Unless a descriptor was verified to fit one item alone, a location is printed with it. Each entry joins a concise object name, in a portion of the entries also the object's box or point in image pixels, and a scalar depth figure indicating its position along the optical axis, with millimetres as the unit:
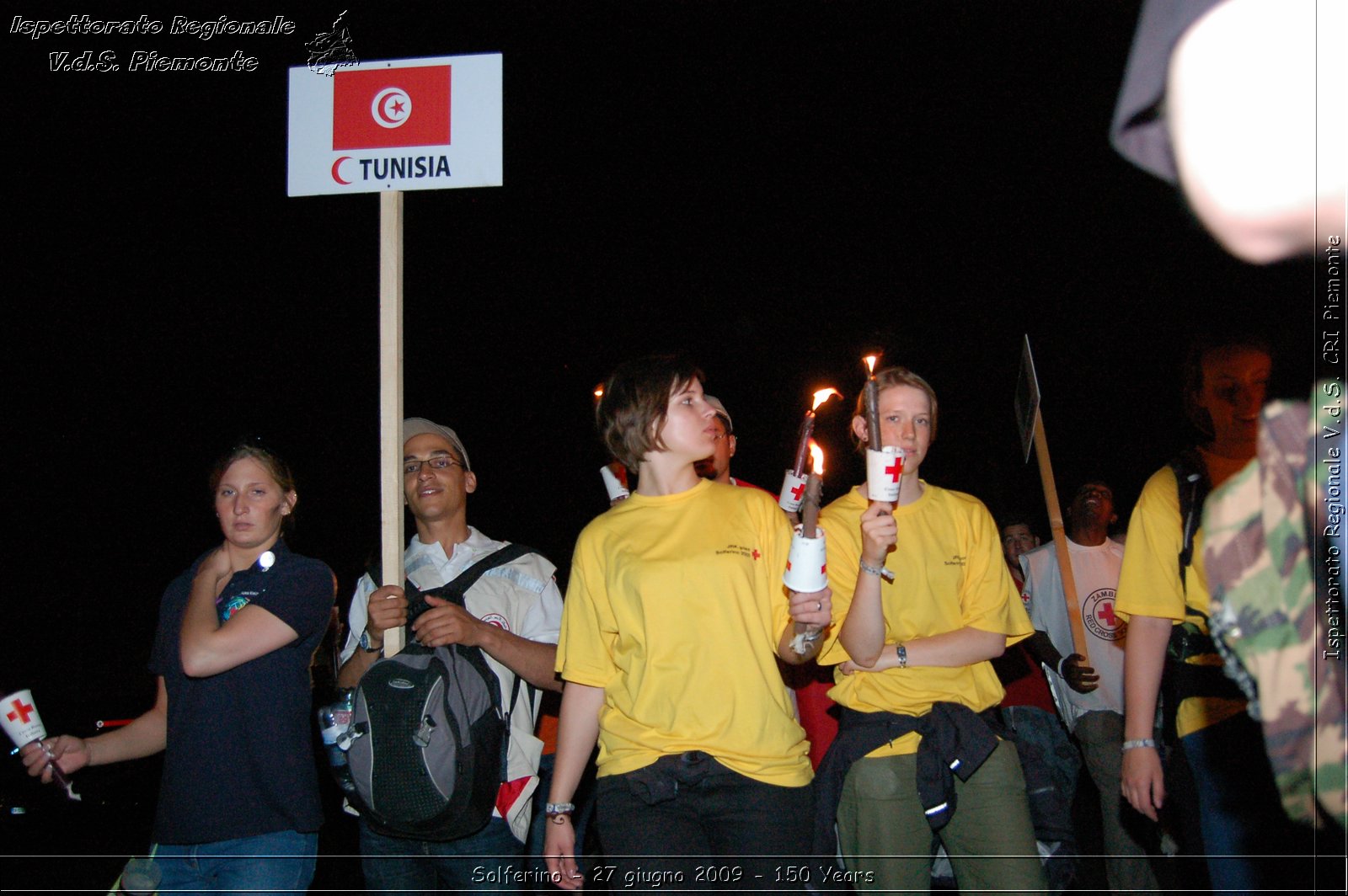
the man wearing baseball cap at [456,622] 3717
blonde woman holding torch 3301
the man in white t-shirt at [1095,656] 4668
